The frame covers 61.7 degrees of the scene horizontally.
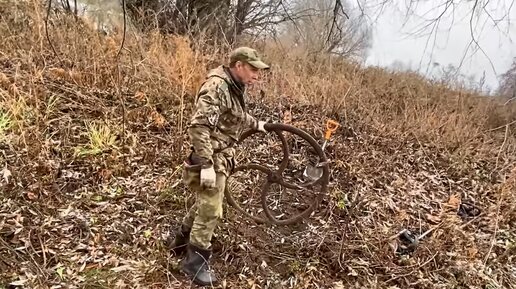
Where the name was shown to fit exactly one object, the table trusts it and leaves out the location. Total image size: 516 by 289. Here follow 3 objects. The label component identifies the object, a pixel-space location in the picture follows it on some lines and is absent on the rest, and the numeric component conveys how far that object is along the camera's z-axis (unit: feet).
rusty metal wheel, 11.49
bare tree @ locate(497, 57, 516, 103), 28.63
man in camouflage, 8.72
